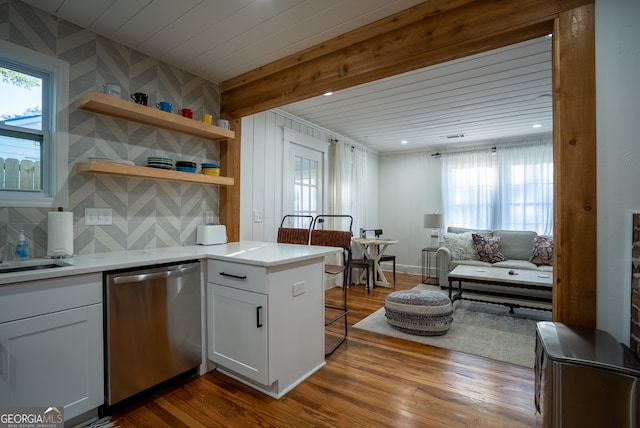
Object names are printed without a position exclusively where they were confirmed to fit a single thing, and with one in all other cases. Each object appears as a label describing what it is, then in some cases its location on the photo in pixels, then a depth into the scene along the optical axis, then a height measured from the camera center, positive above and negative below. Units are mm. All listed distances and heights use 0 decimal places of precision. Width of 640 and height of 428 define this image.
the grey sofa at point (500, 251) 4328 -618
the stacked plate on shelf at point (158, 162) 2329 +406
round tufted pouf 2902 -1013
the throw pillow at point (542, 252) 4285 -572
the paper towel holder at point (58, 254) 1835 -259
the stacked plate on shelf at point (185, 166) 2533 +407
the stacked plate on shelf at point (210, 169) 2740 +411
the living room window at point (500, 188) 4816 +445
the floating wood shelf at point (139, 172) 1954 +305
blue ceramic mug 2363 +866
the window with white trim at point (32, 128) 1844 +553
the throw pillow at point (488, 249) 4602 -571
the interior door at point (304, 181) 3951 +456
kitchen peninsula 1418 -631
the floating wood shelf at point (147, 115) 1961 +744
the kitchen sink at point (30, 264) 1550 -296
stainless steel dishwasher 1712 -730
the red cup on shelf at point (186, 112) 2504 +863
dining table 4717 -619
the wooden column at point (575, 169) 1398 +214
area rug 2578 -1224
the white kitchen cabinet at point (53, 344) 1379 -671
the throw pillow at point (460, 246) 4750 -542
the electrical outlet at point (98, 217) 2119 -31
